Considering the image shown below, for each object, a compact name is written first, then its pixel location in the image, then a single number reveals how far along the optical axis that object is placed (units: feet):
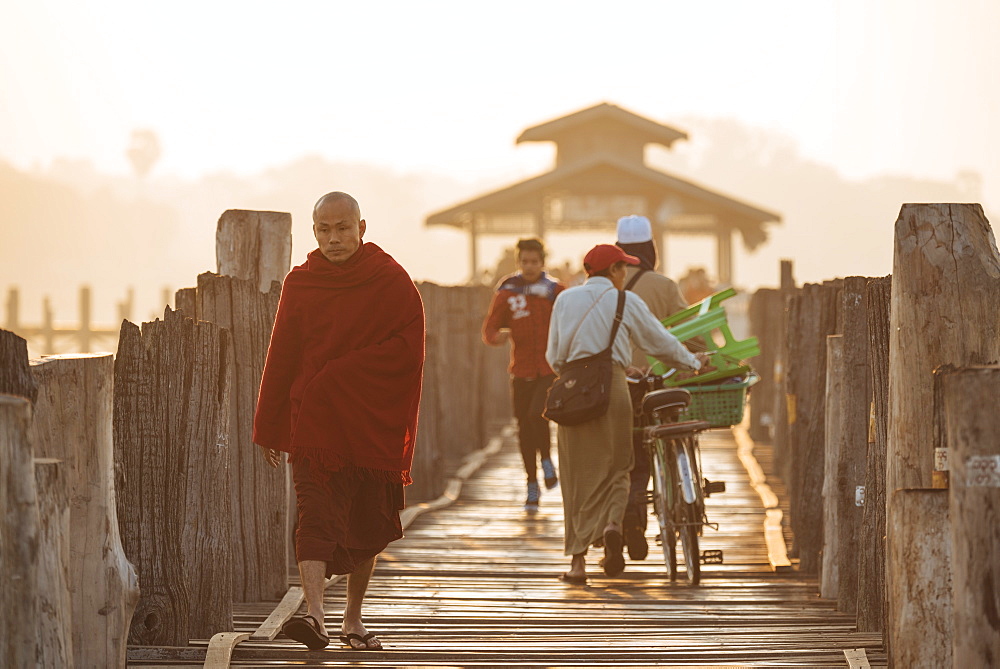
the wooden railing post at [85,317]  291.75
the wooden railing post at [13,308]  283.71
